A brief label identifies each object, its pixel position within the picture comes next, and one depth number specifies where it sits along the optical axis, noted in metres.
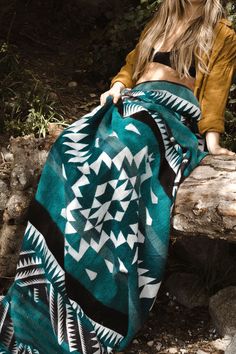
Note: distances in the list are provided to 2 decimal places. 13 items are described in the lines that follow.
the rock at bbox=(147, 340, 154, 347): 3.18
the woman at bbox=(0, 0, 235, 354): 2.90
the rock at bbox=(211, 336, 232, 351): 3.05
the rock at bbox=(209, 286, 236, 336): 3.12
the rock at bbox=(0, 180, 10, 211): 3.80
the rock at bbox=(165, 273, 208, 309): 3.41
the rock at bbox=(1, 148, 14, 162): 4.13
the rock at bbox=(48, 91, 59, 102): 4.72
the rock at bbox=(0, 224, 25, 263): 3.45
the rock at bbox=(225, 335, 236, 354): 2.73
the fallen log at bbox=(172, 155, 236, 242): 2.72
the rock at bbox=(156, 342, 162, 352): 3.14
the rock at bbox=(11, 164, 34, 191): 3.44
